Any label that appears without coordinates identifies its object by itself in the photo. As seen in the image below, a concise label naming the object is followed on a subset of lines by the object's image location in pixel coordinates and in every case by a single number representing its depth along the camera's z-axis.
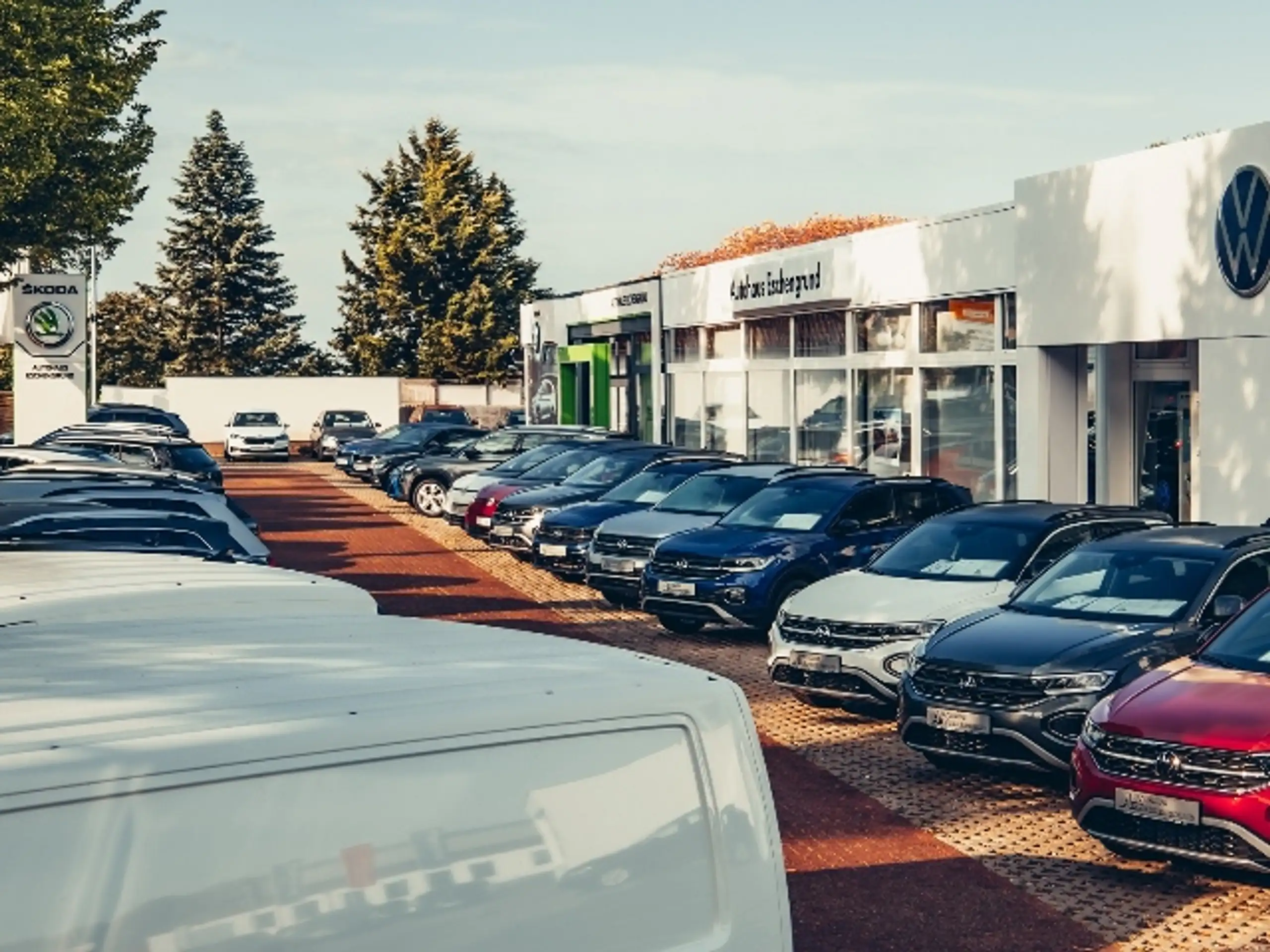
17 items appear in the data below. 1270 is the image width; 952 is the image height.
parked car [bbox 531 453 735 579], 23.25
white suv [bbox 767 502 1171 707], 13.84
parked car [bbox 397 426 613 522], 35.12
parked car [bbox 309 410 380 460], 58.97
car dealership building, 20.98
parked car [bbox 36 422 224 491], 26.94
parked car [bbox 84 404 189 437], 45.09
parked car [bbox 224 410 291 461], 59.12
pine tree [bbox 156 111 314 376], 84.12
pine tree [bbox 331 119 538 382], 81.00
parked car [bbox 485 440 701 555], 25.70
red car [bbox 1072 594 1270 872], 9.09
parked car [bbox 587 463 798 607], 20.61
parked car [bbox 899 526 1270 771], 11.30
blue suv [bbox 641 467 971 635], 17.91
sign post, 38.06
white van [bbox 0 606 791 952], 3.13
